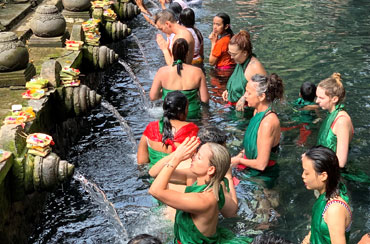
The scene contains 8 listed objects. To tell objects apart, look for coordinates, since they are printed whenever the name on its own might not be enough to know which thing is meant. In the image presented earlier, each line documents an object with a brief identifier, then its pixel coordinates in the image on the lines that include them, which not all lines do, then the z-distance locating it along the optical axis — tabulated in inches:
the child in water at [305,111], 312.3
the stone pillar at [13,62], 257.6
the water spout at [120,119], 319.1
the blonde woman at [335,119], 208.5
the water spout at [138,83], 367.6
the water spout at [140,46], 464.9
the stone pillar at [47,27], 328.5
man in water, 322.7
